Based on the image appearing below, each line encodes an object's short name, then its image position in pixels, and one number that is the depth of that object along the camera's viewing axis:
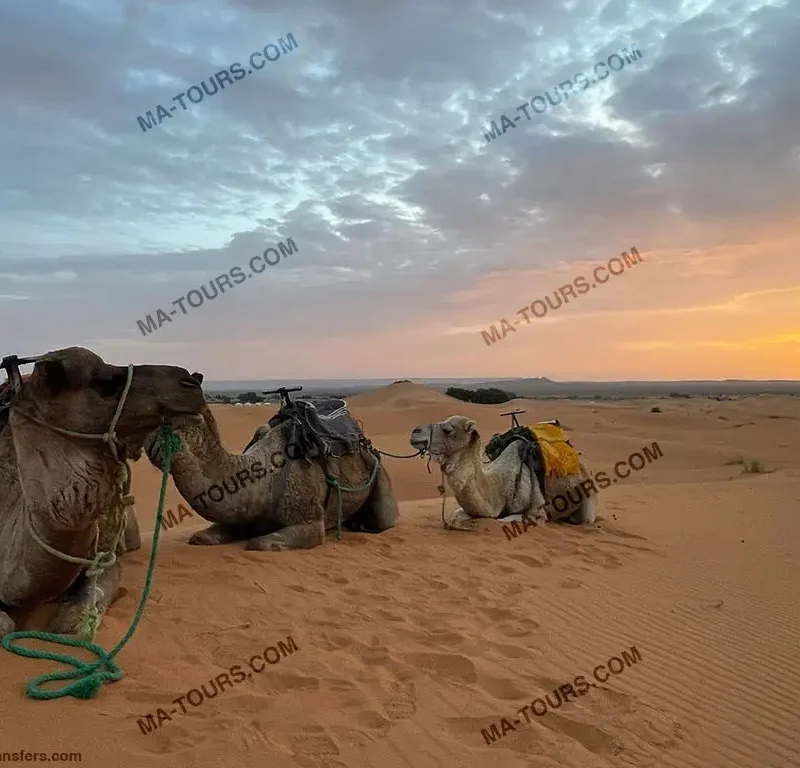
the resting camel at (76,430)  3.38
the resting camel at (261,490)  6.15
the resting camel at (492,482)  8.04
